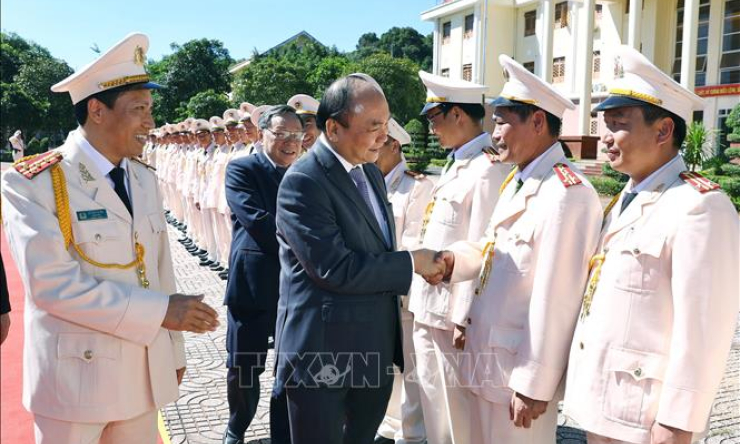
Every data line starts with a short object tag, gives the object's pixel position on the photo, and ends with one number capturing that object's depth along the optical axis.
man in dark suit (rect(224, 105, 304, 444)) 3.62
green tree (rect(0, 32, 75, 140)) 36.03
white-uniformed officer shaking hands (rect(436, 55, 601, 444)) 2.45
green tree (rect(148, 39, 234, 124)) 37.56
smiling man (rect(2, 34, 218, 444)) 2.11
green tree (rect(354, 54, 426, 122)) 34.25
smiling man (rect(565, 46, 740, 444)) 2.04
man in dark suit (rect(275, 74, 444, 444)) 2.21
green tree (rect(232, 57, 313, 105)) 29.44
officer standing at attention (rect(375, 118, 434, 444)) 3.76
